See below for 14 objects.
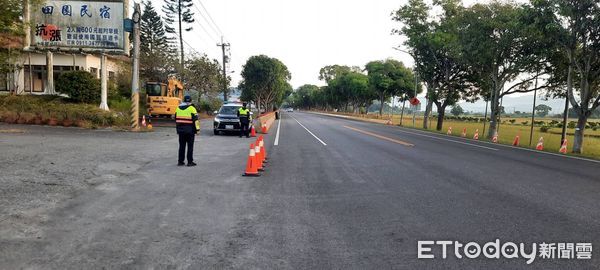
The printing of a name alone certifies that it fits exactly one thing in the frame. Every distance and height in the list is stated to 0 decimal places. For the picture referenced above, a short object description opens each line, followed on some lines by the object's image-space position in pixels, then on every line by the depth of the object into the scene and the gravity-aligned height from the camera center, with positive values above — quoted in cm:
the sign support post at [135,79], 2003 +90
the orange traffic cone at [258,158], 943 -135
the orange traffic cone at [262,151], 1014 -129
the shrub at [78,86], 2362 +47
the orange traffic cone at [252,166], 905 -148
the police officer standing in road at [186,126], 1012 -69
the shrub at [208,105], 4922 -61
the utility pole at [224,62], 5444 +542
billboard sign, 2130 +374
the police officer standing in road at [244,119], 1941 -85
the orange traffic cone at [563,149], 1829 -148
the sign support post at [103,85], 2239 +59
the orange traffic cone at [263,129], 2409 -159
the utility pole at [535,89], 2715 +185
